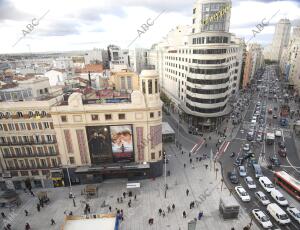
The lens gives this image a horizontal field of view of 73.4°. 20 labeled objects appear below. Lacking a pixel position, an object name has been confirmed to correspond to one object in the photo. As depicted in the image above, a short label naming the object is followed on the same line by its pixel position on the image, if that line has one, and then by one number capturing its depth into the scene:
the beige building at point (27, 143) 40.44
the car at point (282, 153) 51.84
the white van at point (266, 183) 39.65
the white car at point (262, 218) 31.67
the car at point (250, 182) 40.88
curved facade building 60.03
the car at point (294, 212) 32.69
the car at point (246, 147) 55.38
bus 37.62
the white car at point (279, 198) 36.01
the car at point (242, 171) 44.85
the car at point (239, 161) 49.24
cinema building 40.38
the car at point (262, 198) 36.54
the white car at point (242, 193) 37.41
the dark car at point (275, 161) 48.59
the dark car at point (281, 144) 55.67
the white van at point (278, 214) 32.09
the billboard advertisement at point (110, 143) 41.94
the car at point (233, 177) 42.85
